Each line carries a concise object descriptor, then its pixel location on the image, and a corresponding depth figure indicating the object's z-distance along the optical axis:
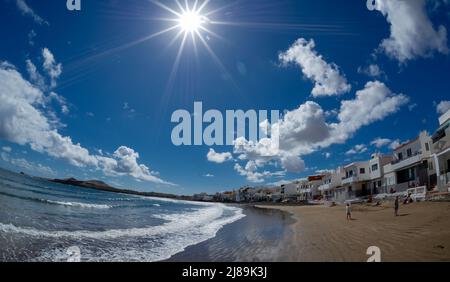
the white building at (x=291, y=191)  80.95
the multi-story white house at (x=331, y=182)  46.16
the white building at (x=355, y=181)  36.09
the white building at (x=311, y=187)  64.62
